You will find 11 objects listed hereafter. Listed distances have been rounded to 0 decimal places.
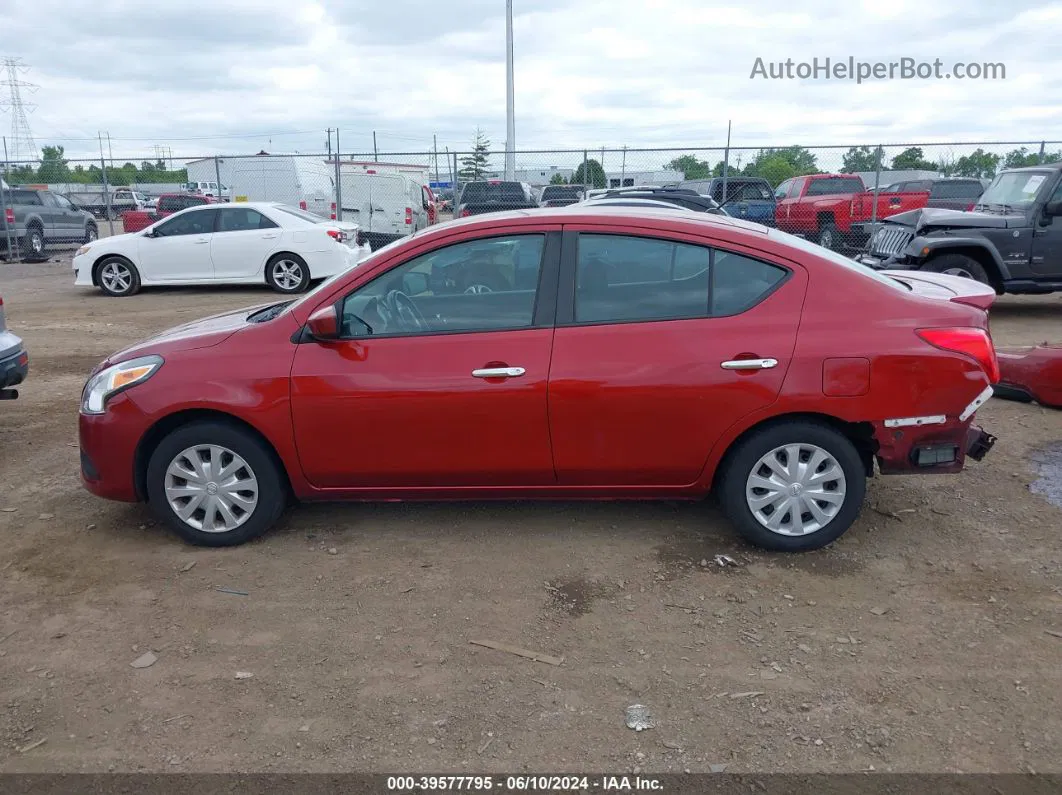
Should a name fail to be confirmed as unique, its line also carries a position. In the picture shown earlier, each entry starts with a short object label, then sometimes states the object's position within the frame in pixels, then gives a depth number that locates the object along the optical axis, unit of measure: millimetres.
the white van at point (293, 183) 23516
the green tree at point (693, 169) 26481
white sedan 14094
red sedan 4125
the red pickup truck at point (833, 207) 18828
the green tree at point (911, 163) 29061
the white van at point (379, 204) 19750
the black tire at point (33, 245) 21234
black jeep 10719
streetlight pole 28503
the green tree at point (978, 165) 21022
